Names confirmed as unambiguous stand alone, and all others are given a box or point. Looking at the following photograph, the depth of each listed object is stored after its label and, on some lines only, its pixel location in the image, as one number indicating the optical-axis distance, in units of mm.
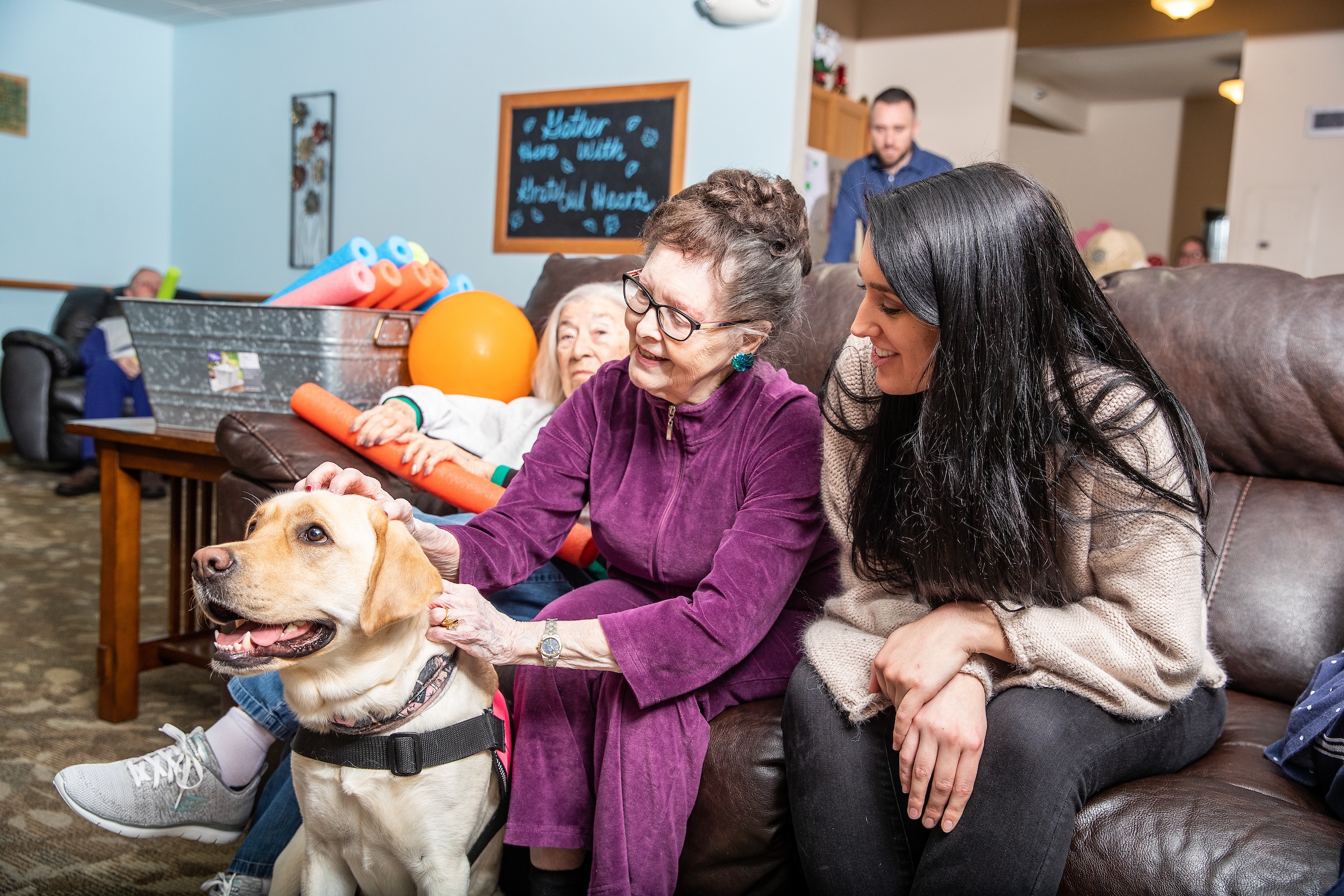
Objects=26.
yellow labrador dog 1023
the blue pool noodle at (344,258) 2164
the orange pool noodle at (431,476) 1653
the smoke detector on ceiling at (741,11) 4074
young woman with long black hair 1073
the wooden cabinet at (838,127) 4984
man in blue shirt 4152
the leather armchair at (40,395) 5238
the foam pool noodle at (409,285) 2184
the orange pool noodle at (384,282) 2113
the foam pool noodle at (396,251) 2258
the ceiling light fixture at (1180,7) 5438
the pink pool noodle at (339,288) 2061
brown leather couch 1062
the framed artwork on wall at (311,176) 5488
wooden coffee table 2078
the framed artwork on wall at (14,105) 5863
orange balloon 2125
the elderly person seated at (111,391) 4930
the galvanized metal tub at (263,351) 2025
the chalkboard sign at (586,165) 4406
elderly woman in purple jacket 1202
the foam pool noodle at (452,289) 2365
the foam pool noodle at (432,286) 2268
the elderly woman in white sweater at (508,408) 1844
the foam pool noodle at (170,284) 2646
